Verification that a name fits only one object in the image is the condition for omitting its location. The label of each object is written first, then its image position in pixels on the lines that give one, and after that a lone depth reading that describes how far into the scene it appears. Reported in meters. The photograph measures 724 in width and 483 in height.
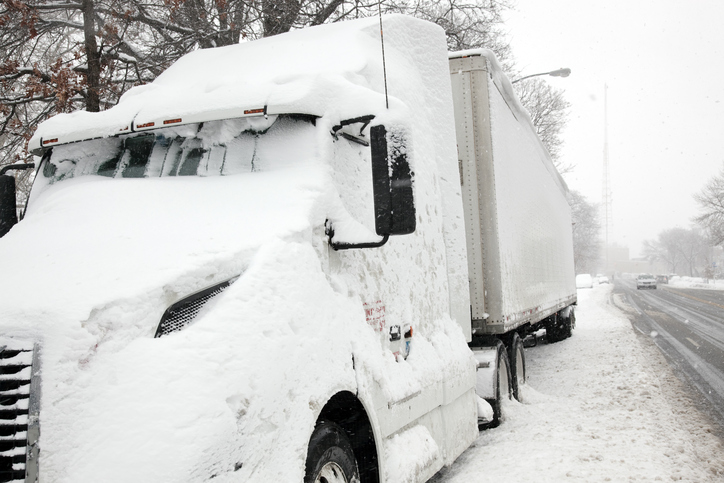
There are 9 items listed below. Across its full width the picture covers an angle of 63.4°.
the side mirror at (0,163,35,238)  4.18
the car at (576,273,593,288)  57.37
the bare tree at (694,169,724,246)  53.31
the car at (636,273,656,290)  61.09
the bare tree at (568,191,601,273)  79.53
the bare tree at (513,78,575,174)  29.22
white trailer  6.68
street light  17.70
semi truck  1.93
